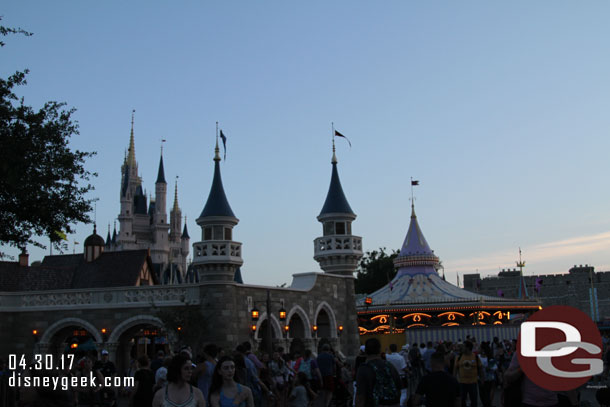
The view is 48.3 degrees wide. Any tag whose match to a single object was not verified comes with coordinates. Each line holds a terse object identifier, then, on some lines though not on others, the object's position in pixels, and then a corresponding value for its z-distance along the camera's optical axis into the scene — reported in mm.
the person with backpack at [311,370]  12148
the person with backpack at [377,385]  6367
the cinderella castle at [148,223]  107500
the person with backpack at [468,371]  10625
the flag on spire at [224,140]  28134
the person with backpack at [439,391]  6469
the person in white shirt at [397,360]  10805
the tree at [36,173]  12047
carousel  31047
